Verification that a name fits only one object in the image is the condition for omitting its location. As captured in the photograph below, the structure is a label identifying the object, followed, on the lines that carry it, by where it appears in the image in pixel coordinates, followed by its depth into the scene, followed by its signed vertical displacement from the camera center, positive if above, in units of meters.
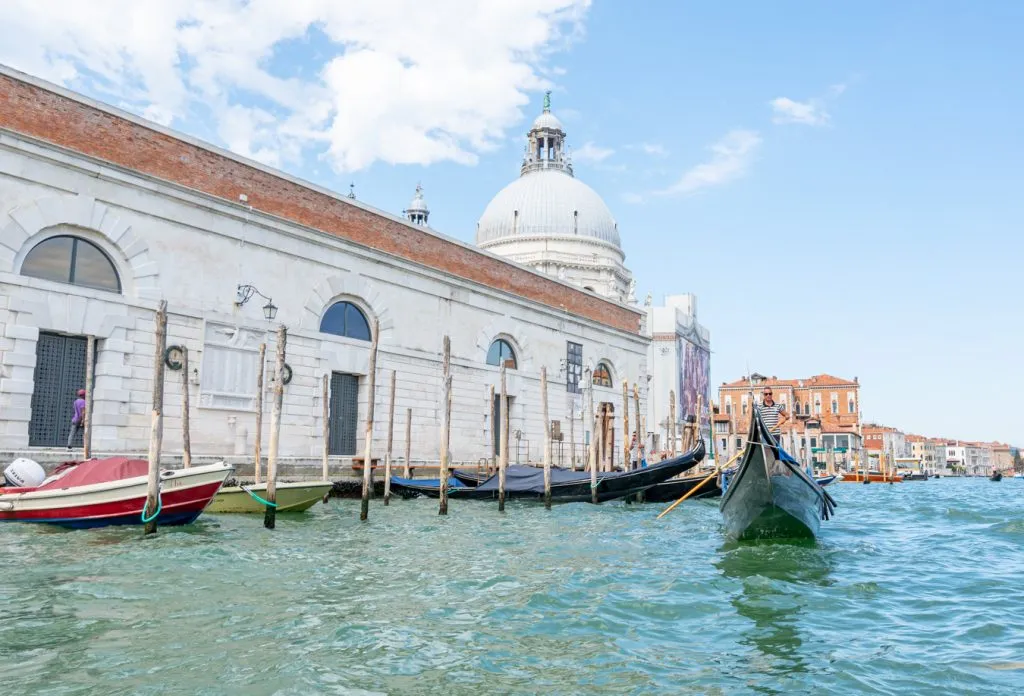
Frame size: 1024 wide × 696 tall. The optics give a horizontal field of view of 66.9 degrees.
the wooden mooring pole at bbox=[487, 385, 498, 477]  19.80 -0.02
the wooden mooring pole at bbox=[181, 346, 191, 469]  12.96 +0.22
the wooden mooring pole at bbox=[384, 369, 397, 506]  15.07 -0.44
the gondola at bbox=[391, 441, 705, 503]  16.45 -0.85
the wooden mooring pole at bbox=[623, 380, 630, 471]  18.41 +0.18
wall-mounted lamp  15.56 +2.82
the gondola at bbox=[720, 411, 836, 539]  9.16 -0.55
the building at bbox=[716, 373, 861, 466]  60.44 +3.99
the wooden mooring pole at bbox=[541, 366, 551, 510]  15.23 -0.47
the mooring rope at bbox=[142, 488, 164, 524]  9.39 -0.90
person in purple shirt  12.47 +0.32
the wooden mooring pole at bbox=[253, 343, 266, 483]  13.41 +0.30
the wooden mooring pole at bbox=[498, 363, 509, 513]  14.47 -0.16
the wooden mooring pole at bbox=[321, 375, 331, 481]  14.32 +0.28
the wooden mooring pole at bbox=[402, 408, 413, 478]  16.94 +0.00
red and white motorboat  9.88 -0.75
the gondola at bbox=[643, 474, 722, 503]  17.31 -0.95
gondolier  10.62 +0.51
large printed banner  46.53 +4.44
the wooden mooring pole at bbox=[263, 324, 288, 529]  10.55 -0.36
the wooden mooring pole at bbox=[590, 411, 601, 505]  16.00 -0.53
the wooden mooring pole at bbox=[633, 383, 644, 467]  20.13 +0.57
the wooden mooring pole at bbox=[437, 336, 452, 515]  13.33 -0.09
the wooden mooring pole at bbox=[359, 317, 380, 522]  12.01 -0.23
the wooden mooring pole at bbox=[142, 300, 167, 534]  9.37 -0.19
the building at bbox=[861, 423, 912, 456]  77.19 +1.33
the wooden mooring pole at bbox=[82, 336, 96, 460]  11.94 +0.55
